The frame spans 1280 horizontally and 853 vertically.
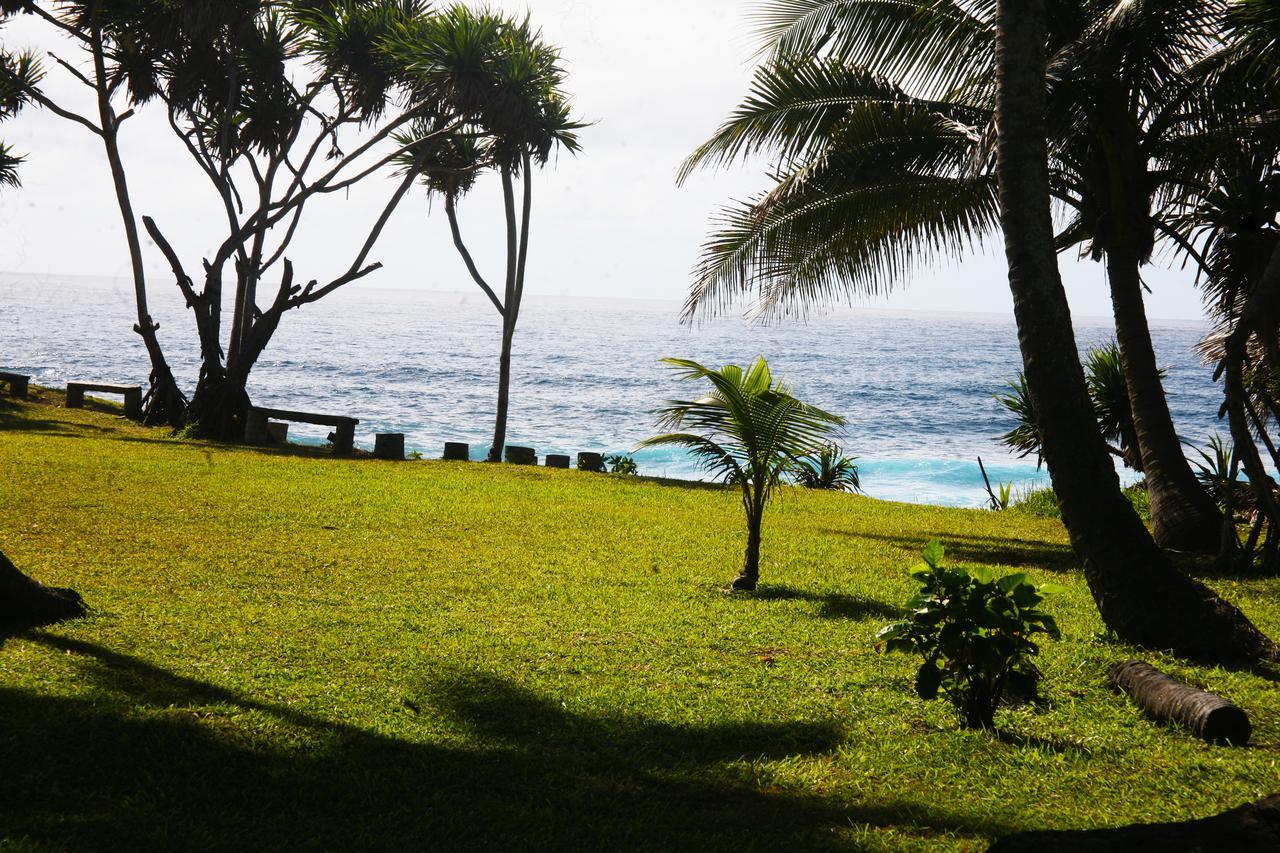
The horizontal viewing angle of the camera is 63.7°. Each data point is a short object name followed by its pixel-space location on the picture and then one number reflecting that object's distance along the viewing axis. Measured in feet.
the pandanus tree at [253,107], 55.83
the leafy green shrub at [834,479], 54.03
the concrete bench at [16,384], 63.36
